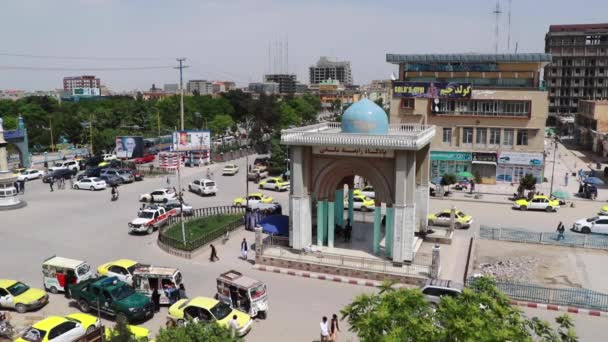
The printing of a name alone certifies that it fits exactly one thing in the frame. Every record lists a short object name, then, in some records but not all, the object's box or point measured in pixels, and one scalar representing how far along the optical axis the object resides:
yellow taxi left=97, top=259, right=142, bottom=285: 22.11
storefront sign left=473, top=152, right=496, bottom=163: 47.34
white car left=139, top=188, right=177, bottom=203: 38.84
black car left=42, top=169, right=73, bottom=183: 47.47
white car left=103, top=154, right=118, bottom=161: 57.51
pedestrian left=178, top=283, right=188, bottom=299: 20.27
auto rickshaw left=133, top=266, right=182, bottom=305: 20.14
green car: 18.59
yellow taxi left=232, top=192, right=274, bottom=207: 37.31
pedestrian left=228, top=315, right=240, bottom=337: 16.82
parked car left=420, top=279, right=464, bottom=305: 19.03
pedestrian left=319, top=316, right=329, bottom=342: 16.45
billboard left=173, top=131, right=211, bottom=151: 52.12
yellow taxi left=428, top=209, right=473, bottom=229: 31.69
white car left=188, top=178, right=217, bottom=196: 41.81
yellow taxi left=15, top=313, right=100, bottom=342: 16.14
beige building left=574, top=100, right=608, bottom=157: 63.73
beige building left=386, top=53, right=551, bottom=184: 46.28
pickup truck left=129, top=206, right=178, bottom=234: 30.22
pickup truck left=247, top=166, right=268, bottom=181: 48.25
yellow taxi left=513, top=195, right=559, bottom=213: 35.88
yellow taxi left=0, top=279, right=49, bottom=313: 19.69
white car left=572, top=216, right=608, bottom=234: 30.03
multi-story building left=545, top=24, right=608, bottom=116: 93.62
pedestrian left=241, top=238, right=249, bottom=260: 25.45
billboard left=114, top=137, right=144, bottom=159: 56.22
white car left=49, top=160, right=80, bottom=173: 52.38
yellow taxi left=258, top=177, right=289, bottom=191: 43.50
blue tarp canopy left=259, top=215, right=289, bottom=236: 26.95
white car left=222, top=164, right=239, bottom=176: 51.50
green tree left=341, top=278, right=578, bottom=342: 10.70
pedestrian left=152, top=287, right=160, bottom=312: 19.83
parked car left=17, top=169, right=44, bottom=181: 49.41
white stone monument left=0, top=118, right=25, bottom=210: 36.69
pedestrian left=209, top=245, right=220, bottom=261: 25.12
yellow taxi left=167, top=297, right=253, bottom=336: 17.41
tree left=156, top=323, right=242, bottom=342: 11.21
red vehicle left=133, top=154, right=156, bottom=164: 57.44
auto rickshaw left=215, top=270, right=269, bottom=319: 18.67
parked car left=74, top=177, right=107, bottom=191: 43.59
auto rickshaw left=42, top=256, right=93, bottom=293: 21.22
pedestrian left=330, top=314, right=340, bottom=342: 16.69
